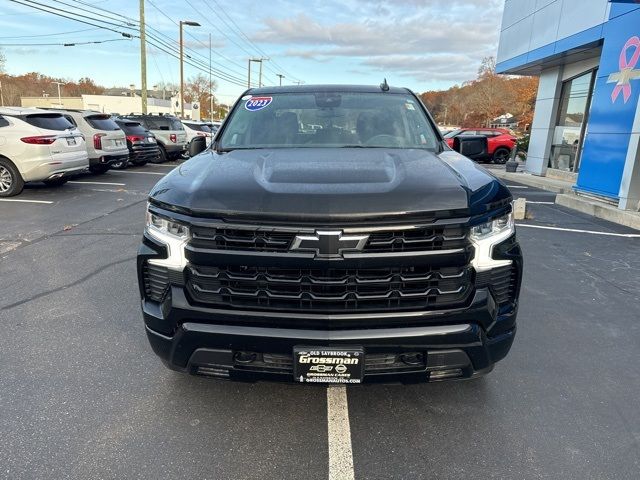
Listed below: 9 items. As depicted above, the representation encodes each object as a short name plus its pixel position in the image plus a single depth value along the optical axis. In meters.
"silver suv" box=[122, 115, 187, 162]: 17.22
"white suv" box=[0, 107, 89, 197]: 8.97
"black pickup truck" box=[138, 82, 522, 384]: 2.11
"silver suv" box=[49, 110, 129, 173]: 11.77
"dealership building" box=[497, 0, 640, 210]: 8.70
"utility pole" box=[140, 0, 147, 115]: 24.17
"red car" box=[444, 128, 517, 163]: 21.70
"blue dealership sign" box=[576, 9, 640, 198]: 8.66
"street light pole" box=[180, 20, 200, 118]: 32.59
